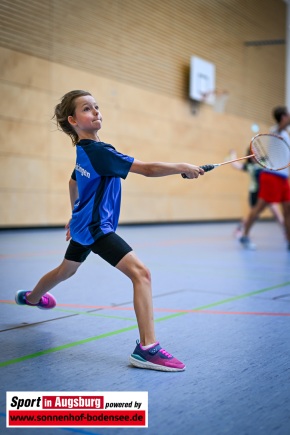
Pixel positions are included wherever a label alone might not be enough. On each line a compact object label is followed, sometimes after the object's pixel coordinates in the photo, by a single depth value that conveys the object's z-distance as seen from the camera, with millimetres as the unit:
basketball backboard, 14547
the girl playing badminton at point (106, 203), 2480
